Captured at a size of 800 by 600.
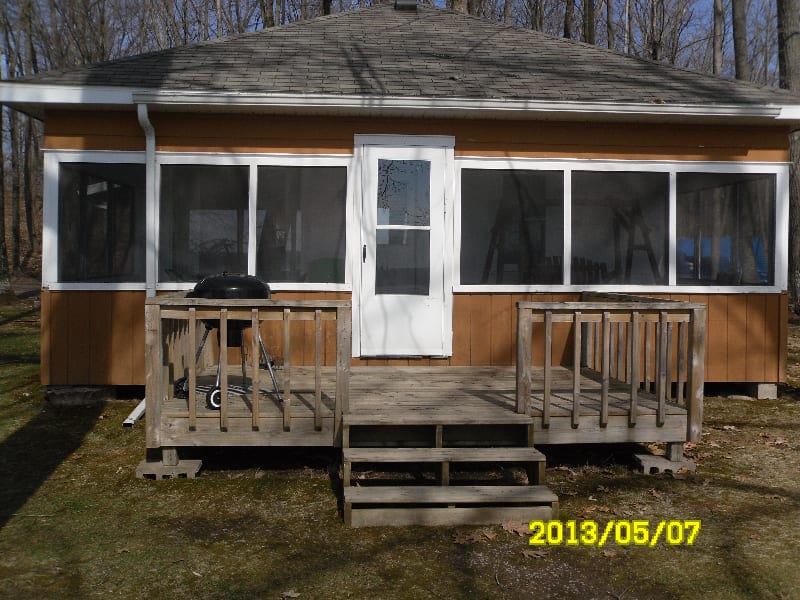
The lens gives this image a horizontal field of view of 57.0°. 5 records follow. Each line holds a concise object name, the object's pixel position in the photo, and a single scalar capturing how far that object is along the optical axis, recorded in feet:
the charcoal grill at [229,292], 17.21
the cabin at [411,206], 22.67
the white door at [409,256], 23.48
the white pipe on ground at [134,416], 20.76
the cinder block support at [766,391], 24.82
